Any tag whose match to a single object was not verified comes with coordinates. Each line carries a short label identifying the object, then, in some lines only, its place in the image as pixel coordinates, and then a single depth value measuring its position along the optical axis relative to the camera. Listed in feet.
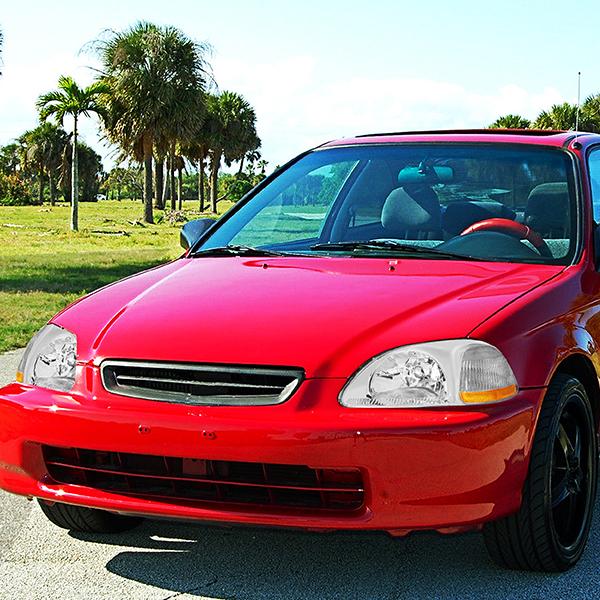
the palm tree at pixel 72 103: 121.29
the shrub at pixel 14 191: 333.83
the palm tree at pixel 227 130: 243.81
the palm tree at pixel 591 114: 237.68
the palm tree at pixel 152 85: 152.46
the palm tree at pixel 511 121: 244.83
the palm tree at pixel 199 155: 237.45
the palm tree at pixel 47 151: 304.50
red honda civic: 10.57
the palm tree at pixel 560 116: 235.81
